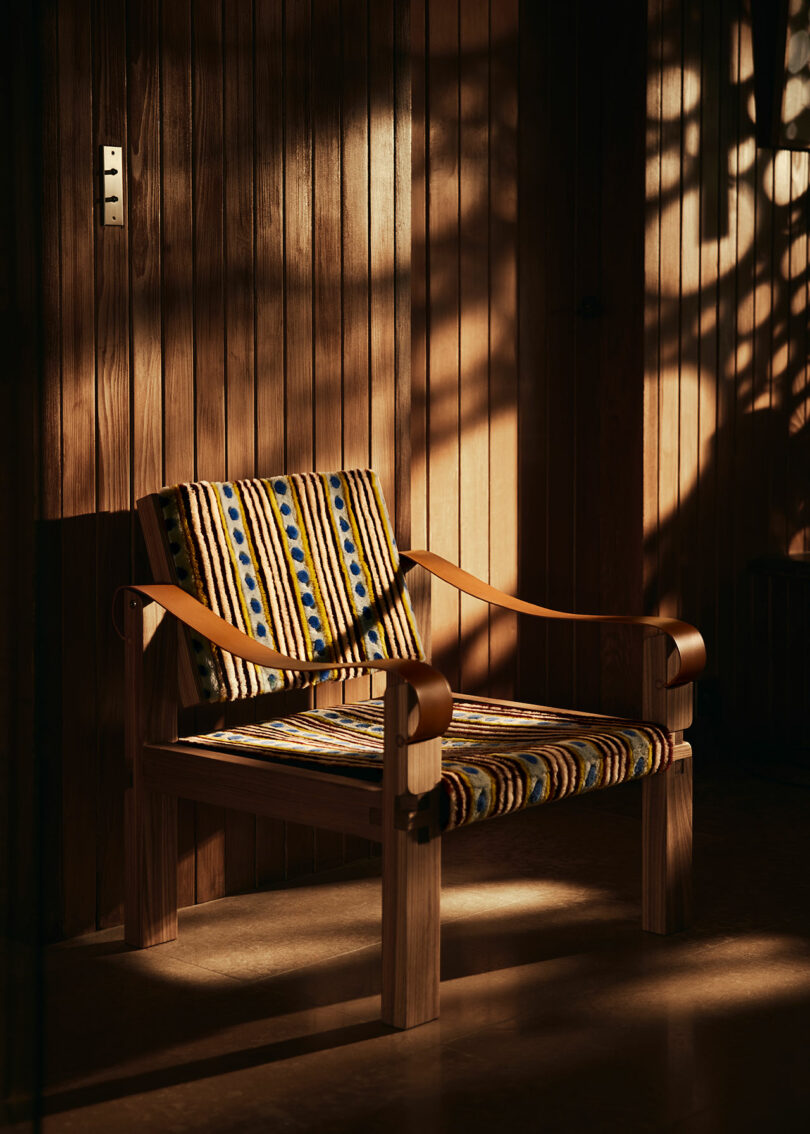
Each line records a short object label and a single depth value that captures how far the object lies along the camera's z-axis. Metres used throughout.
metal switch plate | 2.62
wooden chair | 2.24
